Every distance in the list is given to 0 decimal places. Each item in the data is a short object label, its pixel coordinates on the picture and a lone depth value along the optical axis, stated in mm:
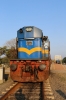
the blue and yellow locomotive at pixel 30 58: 9445
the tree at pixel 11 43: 37397
